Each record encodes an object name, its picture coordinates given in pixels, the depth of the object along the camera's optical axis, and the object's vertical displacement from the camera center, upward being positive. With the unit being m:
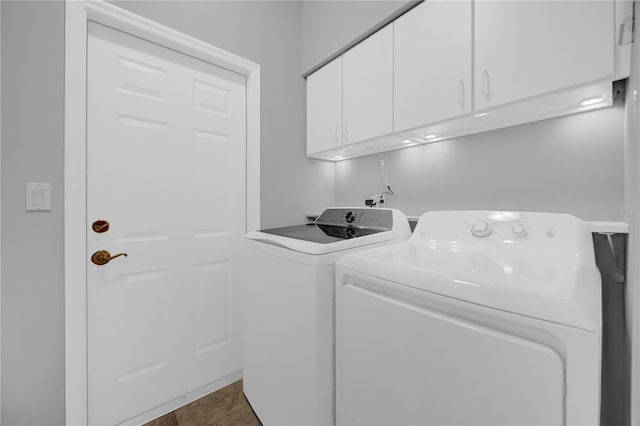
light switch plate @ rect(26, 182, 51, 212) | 1.16 +0.06
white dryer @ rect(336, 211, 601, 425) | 0.55 -0.30
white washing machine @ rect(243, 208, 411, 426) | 1.02 -0.45
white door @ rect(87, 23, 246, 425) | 1.39 -0.05
